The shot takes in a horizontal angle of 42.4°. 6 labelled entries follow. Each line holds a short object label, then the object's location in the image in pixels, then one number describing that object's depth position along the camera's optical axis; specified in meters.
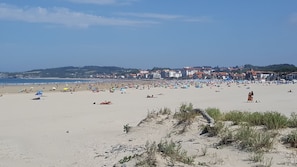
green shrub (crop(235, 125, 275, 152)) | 6.50
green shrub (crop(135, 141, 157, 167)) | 5.52
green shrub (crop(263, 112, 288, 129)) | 7.81
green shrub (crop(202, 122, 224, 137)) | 7.86
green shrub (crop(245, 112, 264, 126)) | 8.37
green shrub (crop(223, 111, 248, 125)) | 8.84
